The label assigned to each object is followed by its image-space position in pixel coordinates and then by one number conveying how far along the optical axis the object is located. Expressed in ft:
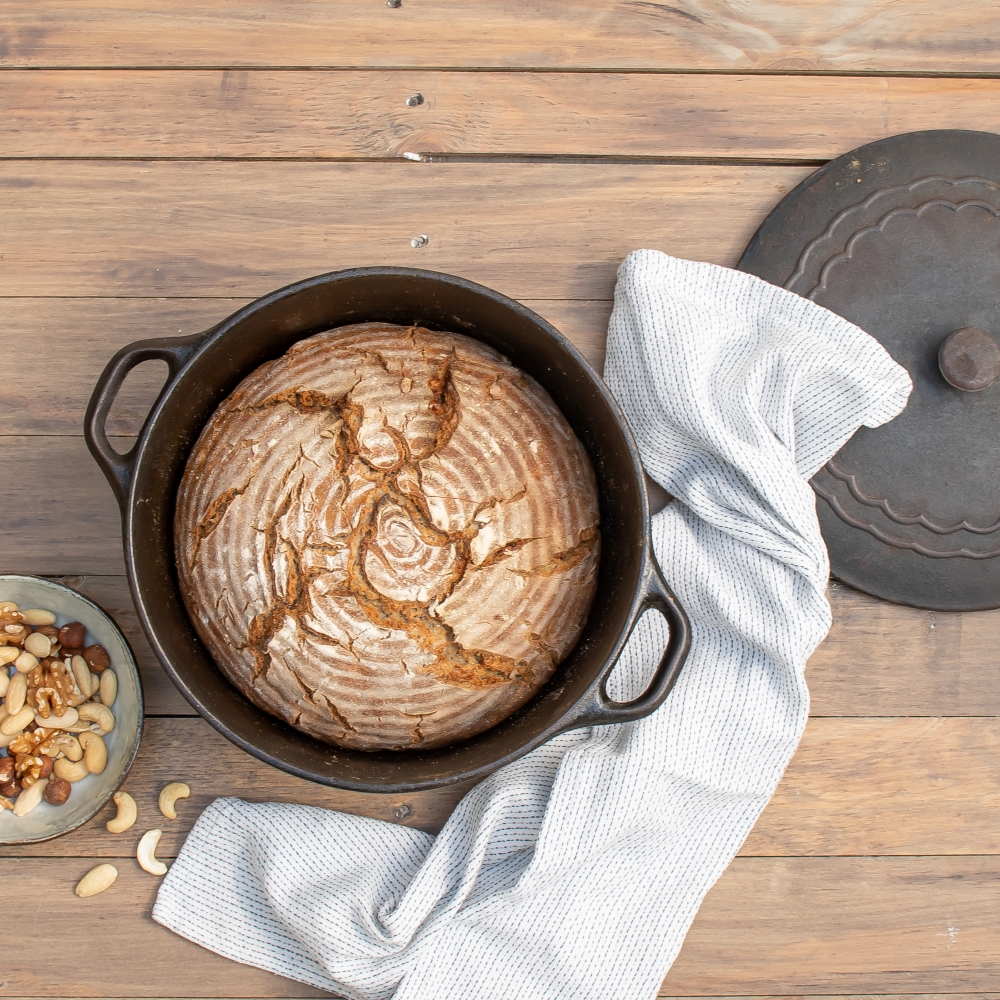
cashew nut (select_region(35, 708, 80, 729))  3.59
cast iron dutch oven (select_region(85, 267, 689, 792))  2.87
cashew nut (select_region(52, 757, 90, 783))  3.63
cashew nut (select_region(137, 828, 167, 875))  3.77
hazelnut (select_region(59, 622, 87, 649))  3.64
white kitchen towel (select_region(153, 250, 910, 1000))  3.56
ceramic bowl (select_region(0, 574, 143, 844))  3.55
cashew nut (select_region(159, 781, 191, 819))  3.76
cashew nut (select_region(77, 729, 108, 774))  3.64
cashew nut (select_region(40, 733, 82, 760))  3.66
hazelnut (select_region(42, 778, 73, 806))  3.65
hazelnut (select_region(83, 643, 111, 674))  3.65
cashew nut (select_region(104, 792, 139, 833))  3.75
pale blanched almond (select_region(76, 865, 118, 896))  3.77
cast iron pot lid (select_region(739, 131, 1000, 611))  3.78
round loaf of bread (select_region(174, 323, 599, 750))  2.88
